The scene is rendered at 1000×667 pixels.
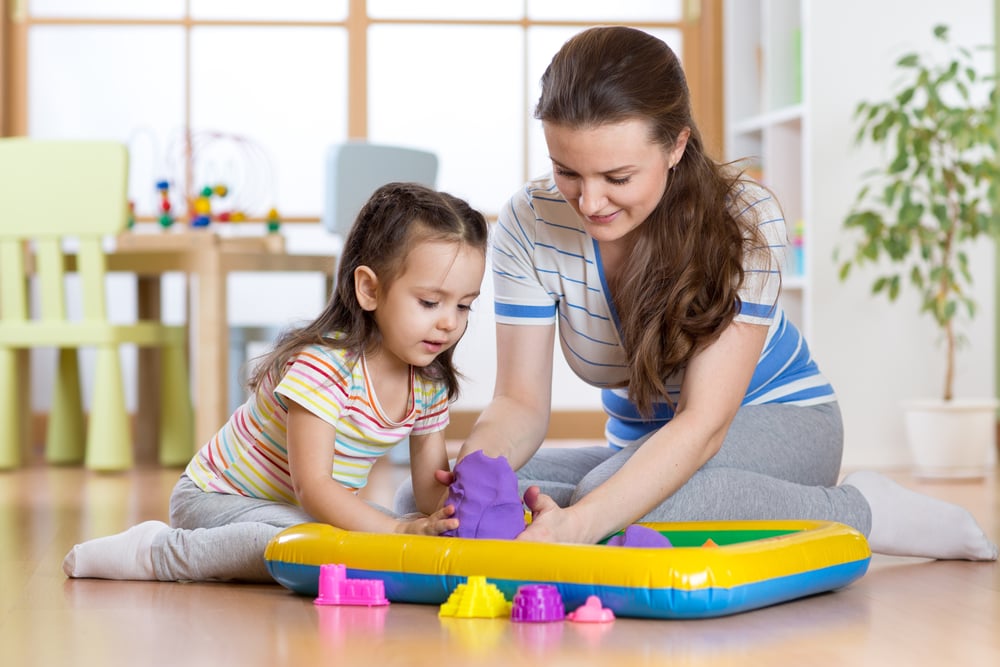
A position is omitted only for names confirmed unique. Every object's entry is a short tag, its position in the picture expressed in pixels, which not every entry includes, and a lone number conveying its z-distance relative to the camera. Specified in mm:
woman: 2287
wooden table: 3823
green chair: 3899
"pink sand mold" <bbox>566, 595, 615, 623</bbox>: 2112
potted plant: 3741
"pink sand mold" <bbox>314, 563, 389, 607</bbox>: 2214
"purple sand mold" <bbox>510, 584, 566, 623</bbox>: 2114
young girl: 2358
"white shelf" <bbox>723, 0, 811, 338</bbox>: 4401
